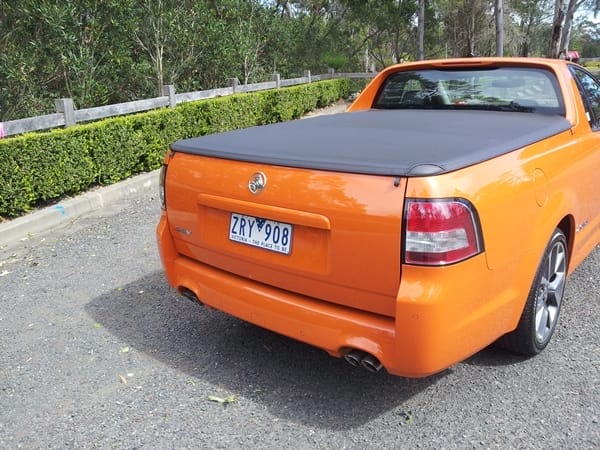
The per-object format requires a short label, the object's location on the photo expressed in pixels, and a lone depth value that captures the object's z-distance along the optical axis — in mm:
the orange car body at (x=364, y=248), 2326
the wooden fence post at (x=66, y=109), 7320
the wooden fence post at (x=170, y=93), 9570
